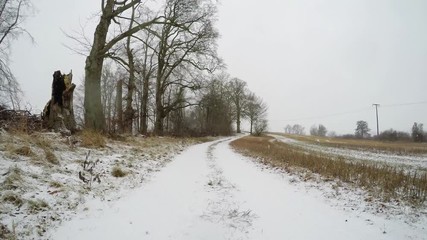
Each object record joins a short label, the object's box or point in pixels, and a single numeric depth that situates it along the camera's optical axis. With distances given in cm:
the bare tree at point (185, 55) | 1634
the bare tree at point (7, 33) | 1359
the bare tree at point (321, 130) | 13566
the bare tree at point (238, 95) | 6438
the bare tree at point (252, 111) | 6612
